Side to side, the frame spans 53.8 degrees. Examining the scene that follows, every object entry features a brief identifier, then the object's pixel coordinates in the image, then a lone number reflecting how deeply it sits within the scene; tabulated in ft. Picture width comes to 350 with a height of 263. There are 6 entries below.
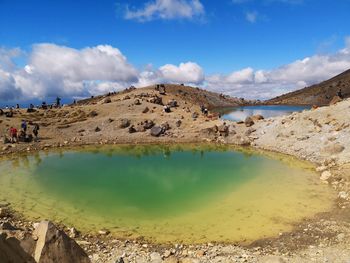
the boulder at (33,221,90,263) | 38.45
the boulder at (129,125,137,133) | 201.69
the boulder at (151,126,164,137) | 195.62
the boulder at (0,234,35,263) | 33.55
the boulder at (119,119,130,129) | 208.95
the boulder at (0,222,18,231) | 38.81
